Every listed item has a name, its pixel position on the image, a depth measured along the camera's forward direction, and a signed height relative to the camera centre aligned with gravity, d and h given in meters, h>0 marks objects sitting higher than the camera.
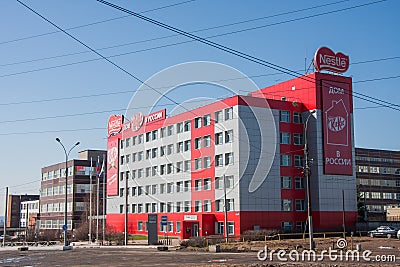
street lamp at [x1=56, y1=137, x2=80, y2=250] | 56.09 -5.57
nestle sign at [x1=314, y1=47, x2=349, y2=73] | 69.69 +17.63
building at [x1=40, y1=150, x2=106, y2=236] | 113.25 -0.69
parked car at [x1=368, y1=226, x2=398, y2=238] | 62.91 -5.34
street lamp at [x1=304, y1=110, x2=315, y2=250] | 39.17 -1.51
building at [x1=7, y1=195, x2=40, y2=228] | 155.00 -5.50
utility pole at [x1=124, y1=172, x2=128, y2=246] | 60.70 -4.21
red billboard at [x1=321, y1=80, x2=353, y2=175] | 70.12 +8.53
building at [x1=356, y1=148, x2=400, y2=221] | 116.78 +2.43
